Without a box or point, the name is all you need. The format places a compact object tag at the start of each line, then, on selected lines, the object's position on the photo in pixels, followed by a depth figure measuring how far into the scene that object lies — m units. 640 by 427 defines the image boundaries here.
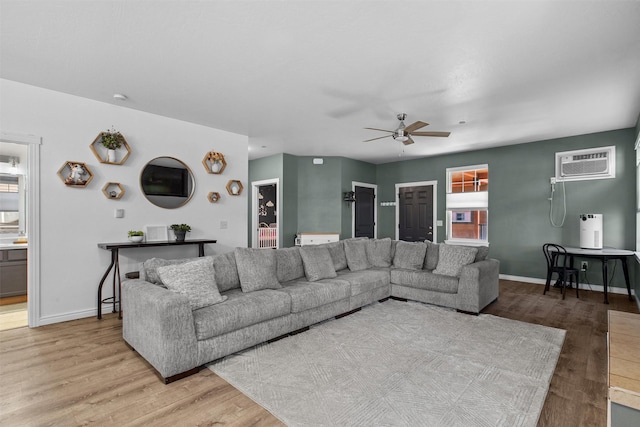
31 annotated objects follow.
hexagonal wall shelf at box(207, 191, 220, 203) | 5.07
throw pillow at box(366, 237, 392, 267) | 4.97
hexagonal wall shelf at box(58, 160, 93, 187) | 3.73
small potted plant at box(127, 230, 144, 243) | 4.10
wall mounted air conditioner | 5.18
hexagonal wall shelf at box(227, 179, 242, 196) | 5.32
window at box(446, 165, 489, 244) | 6.66
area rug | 1.98
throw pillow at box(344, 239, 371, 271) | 4.68
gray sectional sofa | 2.44
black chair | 4.84
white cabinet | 6.97
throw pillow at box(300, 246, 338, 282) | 3.95
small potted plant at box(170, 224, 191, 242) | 4.52
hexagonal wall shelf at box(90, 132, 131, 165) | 3.96
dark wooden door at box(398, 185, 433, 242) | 7.49
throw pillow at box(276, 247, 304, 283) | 3.81
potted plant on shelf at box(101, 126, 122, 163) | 3.96
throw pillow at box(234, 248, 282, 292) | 3.28
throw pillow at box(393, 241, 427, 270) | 4.76
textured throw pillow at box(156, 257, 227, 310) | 2.70
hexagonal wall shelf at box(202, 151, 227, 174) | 5.03
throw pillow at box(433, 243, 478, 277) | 4.23
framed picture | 4.41
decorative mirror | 4.44
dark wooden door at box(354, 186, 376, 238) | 7.89
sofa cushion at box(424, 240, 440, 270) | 4.68
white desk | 4.45
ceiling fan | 3.97
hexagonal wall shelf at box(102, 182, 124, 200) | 4.05
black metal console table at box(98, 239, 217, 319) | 3.79
